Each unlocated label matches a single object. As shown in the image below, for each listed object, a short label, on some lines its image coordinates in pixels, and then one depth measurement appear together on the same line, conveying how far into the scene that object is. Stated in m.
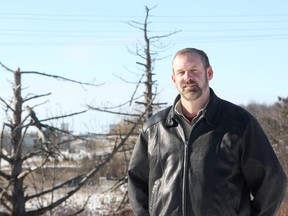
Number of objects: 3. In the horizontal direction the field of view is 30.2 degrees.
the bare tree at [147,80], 13.11
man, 2.46
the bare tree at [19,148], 6.43
